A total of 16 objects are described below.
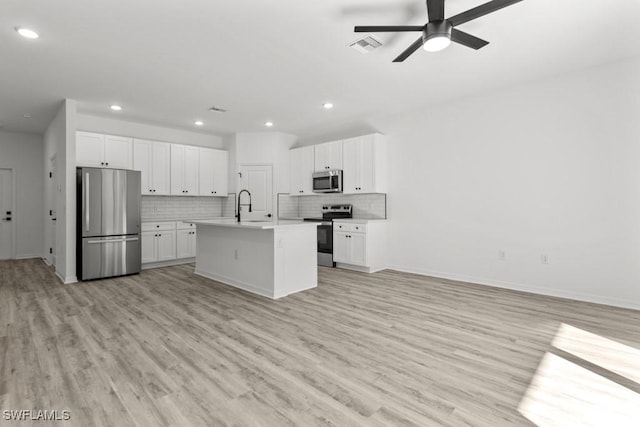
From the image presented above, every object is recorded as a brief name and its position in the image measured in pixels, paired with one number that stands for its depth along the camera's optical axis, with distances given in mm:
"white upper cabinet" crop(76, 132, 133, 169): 5297
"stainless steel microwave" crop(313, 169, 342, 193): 6180
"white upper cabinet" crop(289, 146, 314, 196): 6789
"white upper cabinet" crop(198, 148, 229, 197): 6840
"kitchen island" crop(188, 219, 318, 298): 3994
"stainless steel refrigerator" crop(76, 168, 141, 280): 4879
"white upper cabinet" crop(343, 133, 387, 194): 5703
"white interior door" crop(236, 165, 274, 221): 7008
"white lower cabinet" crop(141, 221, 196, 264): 5867
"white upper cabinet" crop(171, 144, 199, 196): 6402
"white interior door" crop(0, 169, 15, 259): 6797
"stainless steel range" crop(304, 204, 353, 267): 6078
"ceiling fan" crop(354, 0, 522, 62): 2270
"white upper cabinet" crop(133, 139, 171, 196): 5941
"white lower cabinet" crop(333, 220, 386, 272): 5480
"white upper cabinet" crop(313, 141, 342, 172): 6234
